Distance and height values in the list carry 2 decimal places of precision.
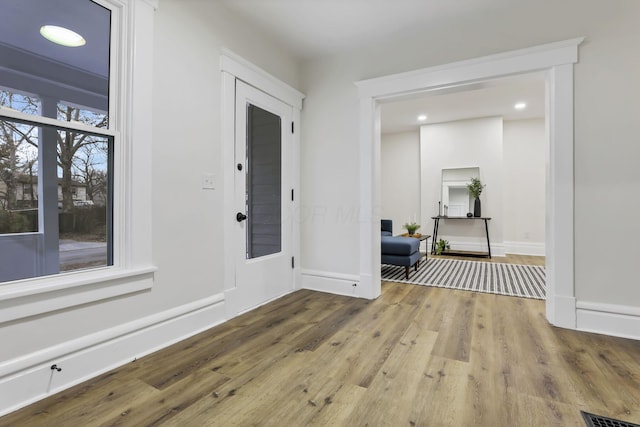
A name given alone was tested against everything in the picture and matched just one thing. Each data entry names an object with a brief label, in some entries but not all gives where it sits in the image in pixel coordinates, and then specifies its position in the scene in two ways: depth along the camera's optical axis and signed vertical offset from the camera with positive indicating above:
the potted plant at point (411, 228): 5.15 -0.29
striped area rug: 3.50 -0.89
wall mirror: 6.14 +0.42
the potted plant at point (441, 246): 6.12 -0.71
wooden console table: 5.83 -0.44
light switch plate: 2.36 +0.24
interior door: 2.71 +0.13
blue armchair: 3.95 -0.53
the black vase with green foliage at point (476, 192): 5.97 +0.38
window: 1.49 +0.37
